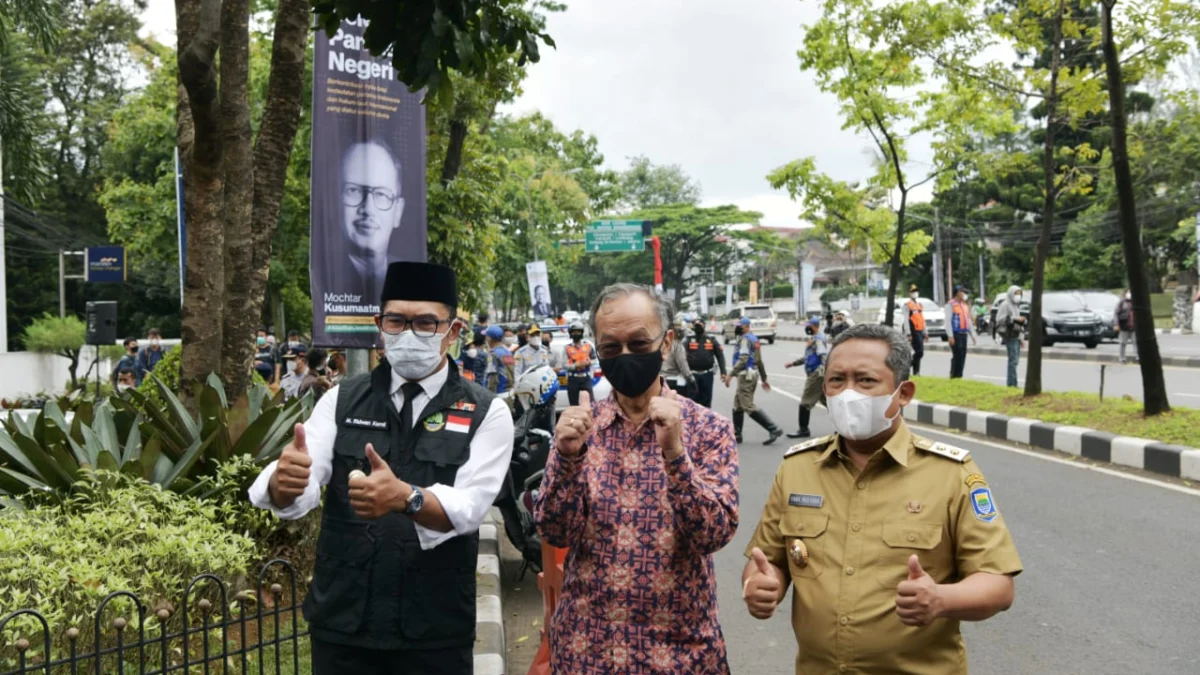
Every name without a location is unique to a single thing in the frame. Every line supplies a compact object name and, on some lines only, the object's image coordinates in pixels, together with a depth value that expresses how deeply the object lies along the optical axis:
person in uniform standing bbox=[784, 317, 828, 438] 12.88
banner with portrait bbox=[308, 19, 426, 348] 7.93
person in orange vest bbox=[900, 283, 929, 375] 18.17
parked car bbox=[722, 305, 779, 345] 44.50
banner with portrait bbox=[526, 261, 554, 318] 34.12
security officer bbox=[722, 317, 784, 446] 12.65
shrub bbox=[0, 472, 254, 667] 3.71
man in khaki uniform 2.26
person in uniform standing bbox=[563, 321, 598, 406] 11.93
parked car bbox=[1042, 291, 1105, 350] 26.52
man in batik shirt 2.46
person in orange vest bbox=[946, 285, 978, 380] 17.12
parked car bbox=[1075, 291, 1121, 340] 26.88
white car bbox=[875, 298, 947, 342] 35.00
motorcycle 5.97
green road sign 45.16
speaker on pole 17.94
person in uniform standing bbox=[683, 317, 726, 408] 13.26
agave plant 5.00
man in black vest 2.67
